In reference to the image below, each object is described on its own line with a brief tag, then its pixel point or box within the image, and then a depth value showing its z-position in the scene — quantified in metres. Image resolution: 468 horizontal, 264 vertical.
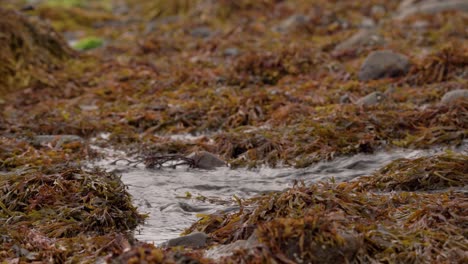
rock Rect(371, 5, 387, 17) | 13.88
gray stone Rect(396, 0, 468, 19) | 12.91
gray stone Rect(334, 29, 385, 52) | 10.91
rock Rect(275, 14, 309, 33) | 13.15
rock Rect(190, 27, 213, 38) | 13.63
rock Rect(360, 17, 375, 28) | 12.90
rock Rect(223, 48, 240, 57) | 11.48
